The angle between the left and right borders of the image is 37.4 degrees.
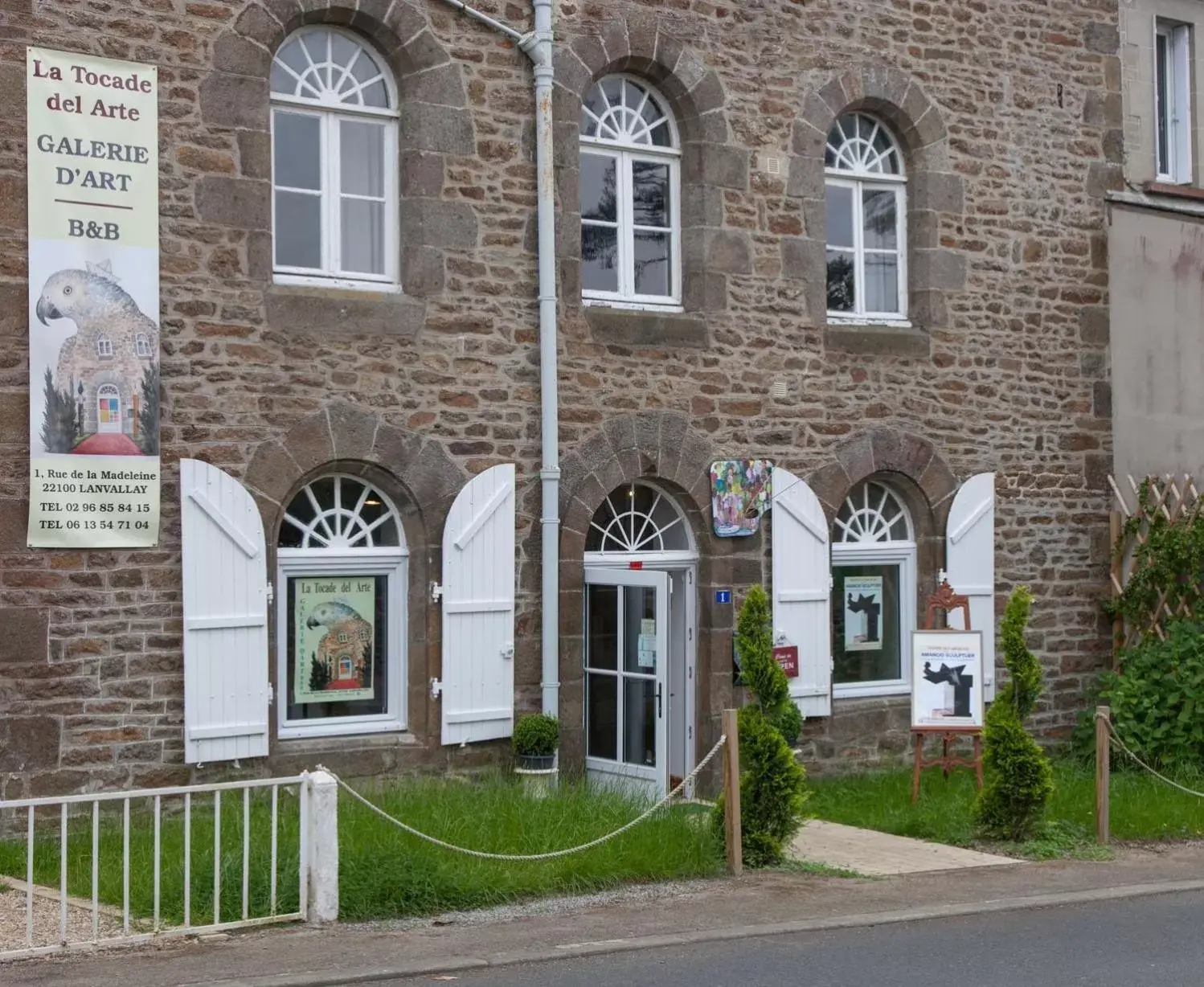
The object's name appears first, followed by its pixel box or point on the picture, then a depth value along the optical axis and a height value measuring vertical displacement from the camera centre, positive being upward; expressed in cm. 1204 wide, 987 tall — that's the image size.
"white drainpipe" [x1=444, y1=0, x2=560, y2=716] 1269 +203
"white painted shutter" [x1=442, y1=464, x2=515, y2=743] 1228 -35
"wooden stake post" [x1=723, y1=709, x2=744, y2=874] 1022 -136
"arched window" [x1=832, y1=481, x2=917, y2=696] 1465 -28
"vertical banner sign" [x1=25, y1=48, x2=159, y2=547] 1087 +162
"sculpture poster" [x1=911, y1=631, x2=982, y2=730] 1314 -90
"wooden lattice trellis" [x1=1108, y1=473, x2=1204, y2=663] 1555 +16
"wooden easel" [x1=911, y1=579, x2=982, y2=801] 1300 -131
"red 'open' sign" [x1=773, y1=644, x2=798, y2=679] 1387 -77
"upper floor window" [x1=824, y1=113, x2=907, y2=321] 1475 +283
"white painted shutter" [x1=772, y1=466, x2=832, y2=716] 1389 -21
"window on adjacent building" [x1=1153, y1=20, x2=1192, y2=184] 1661 +415
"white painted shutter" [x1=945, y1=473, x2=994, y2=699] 1486 +4
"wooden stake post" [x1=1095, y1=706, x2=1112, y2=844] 1145 -137
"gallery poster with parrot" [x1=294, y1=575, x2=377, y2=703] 1203 -52
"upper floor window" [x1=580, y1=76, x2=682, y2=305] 1344 +280
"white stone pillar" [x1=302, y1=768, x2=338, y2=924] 851 -138
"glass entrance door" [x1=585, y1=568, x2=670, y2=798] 1289 -87
